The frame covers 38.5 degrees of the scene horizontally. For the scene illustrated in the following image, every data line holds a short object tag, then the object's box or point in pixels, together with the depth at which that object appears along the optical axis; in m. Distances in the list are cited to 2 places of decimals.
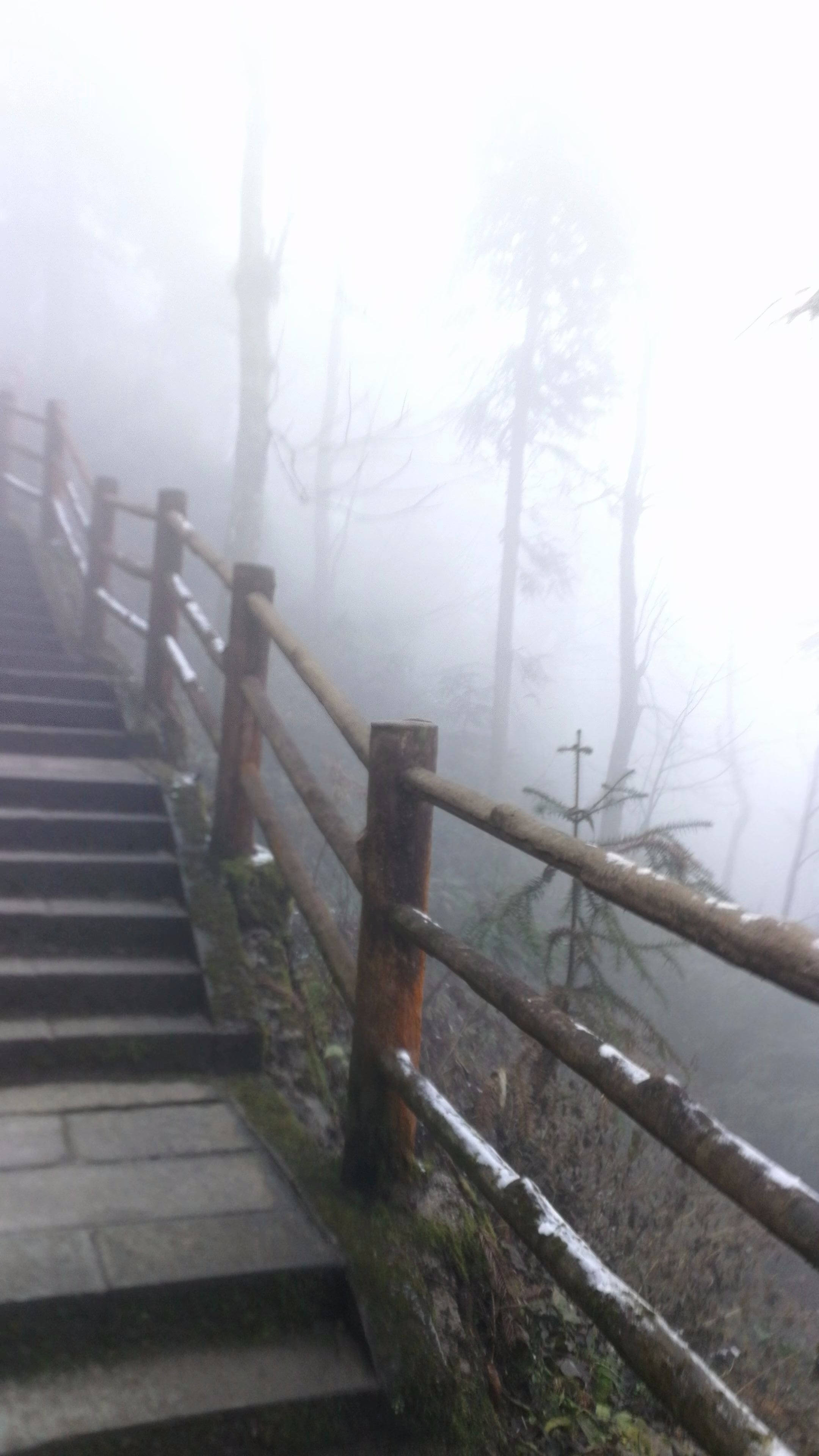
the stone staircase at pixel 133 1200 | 2.15
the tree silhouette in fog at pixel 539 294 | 18.55
